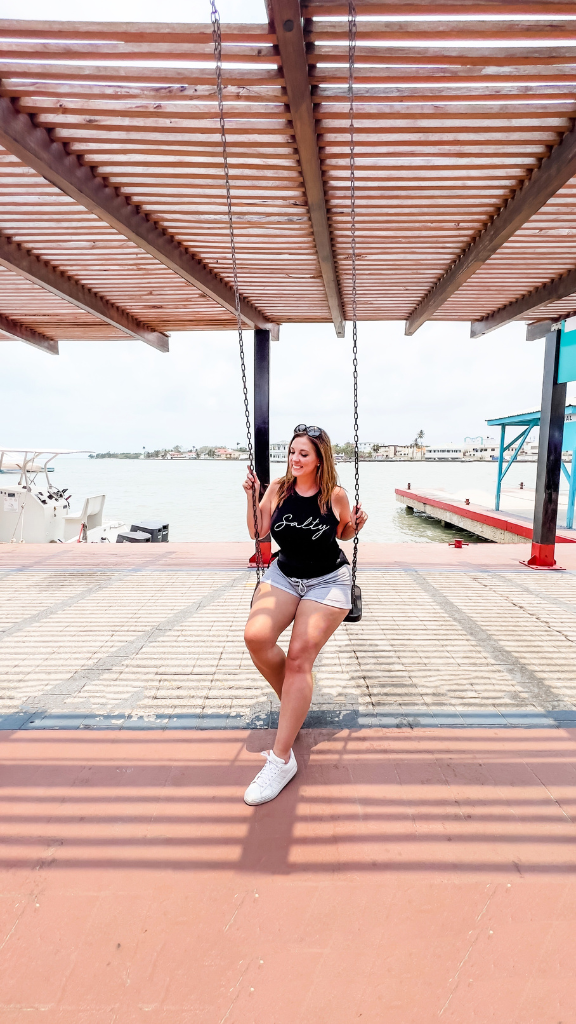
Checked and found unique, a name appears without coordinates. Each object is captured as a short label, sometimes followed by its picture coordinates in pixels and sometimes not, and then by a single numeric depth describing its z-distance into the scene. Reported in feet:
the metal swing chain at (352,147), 6.04
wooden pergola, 6.57
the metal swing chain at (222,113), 6.07
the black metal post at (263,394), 20.04
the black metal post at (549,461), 19.19
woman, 6.93
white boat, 34.99
